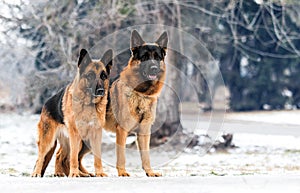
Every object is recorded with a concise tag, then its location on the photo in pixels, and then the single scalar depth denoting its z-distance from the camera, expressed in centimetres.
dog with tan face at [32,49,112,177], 1439
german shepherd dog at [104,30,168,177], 1468
